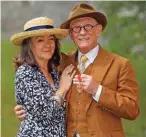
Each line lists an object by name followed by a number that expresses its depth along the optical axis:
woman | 3.93
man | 3.95
